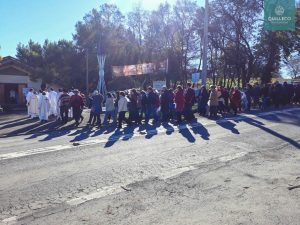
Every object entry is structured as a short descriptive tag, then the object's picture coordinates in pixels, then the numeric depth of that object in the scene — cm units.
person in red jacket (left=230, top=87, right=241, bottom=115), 1282
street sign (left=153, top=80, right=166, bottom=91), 1809
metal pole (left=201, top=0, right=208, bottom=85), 1487
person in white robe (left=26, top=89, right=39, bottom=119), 1332
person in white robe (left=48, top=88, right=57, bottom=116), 1356
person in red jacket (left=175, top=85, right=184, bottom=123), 1107
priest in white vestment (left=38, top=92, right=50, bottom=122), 1228
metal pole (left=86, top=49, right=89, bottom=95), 2638
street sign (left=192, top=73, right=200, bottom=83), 1780
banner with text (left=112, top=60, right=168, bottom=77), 2387
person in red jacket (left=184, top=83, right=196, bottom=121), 1137
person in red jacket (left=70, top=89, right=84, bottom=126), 1133
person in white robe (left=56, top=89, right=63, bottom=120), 1202
